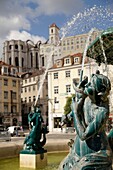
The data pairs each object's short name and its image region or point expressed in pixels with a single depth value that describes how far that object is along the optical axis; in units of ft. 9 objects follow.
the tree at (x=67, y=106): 163.05
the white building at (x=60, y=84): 179.32
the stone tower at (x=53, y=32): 396.37
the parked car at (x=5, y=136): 85.97
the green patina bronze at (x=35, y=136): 32.76
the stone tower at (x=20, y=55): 407.03
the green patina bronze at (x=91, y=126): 17.79
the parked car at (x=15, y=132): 122.66
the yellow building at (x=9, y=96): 206.99
